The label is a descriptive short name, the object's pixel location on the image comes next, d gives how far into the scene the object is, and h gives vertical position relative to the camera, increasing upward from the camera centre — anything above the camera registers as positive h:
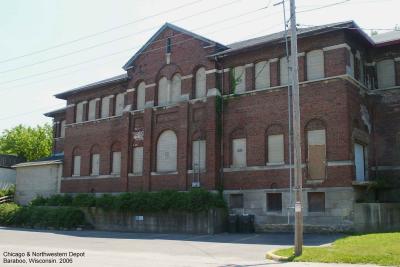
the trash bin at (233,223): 28.25 -1.24
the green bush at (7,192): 47.94 +0.98
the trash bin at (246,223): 27.86 -1.22
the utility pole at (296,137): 16.78 +2.42
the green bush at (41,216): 33.59 -1.08
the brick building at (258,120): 26.70 +5.28
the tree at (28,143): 73.69 +9.18
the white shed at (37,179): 42.16 +2.11
